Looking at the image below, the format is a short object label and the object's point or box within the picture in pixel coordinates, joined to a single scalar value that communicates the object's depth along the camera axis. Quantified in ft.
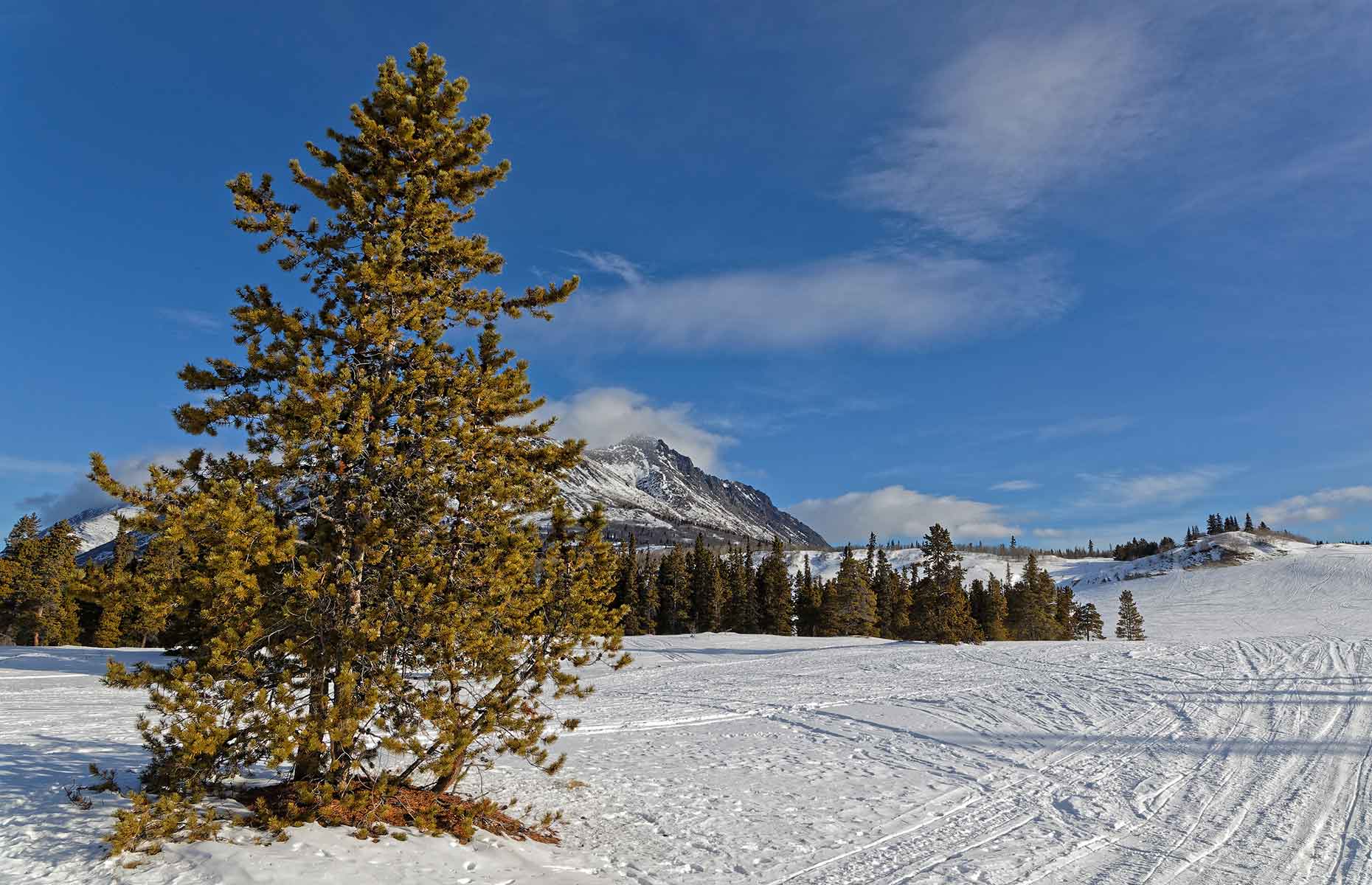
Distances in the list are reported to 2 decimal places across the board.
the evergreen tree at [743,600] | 201.46
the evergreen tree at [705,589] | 202.80
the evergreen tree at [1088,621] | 245.86
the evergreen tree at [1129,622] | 224.12
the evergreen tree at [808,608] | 200.13
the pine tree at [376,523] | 21.34
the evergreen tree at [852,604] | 175.42
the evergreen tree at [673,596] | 205.16
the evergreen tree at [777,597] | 198.29
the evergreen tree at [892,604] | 202.49
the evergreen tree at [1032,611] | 194.70
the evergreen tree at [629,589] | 195.93
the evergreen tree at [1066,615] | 221.97
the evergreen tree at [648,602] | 202.86
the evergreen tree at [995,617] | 183.11
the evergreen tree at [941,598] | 148.77
